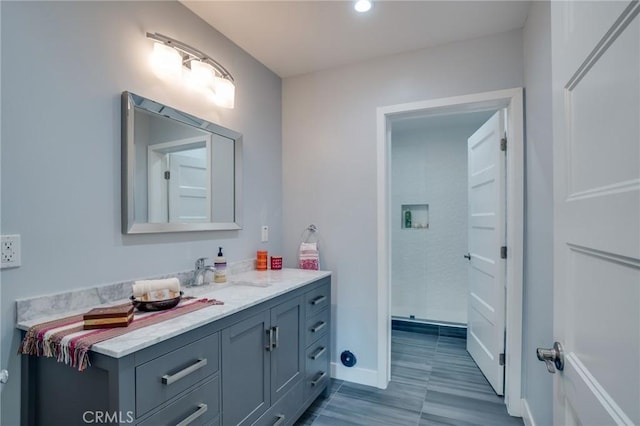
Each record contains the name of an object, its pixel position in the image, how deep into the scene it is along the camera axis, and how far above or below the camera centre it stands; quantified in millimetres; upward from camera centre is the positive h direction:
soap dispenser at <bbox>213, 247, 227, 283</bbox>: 1976 -365
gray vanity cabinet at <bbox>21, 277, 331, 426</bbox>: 1000 -644
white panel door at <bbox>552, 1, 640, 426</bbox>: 522 +4
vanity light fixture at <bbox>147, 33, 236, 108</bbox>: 1692 +843
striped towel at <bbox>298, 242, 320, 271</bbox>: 2539 -363
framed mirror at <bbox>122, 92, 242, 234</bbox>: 1554 +241
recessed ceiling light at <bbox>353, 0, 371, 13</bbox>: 1820 +1211
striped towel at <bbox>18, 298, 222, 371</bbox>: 990 -418
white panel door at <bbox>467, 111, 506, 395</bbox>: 2277 -309
